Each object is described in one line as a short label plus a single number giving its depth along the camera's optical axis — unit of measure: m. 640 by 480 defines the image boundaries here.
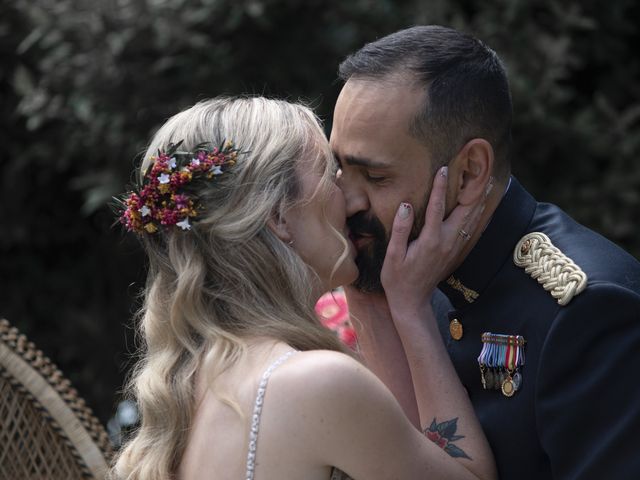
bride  5.14
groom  5.31
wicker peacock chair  6.55
